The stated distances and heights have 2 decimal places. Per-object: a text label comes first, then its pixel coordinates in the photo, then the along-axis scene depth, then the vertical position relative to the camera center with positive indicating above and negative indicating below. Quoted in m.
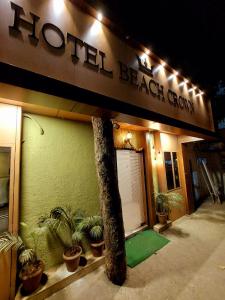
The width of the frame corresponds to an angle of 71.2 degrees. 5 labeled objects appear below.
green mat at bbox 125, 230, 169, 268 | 3.57 -2.00
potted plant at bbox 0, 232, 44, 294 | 2.43 -1.55
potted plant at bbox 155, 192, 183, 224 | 5.02 -1.20
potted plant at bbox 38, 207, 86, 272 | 2.97 -1.22
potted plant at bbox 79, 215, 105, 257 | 3.29 -1.30
